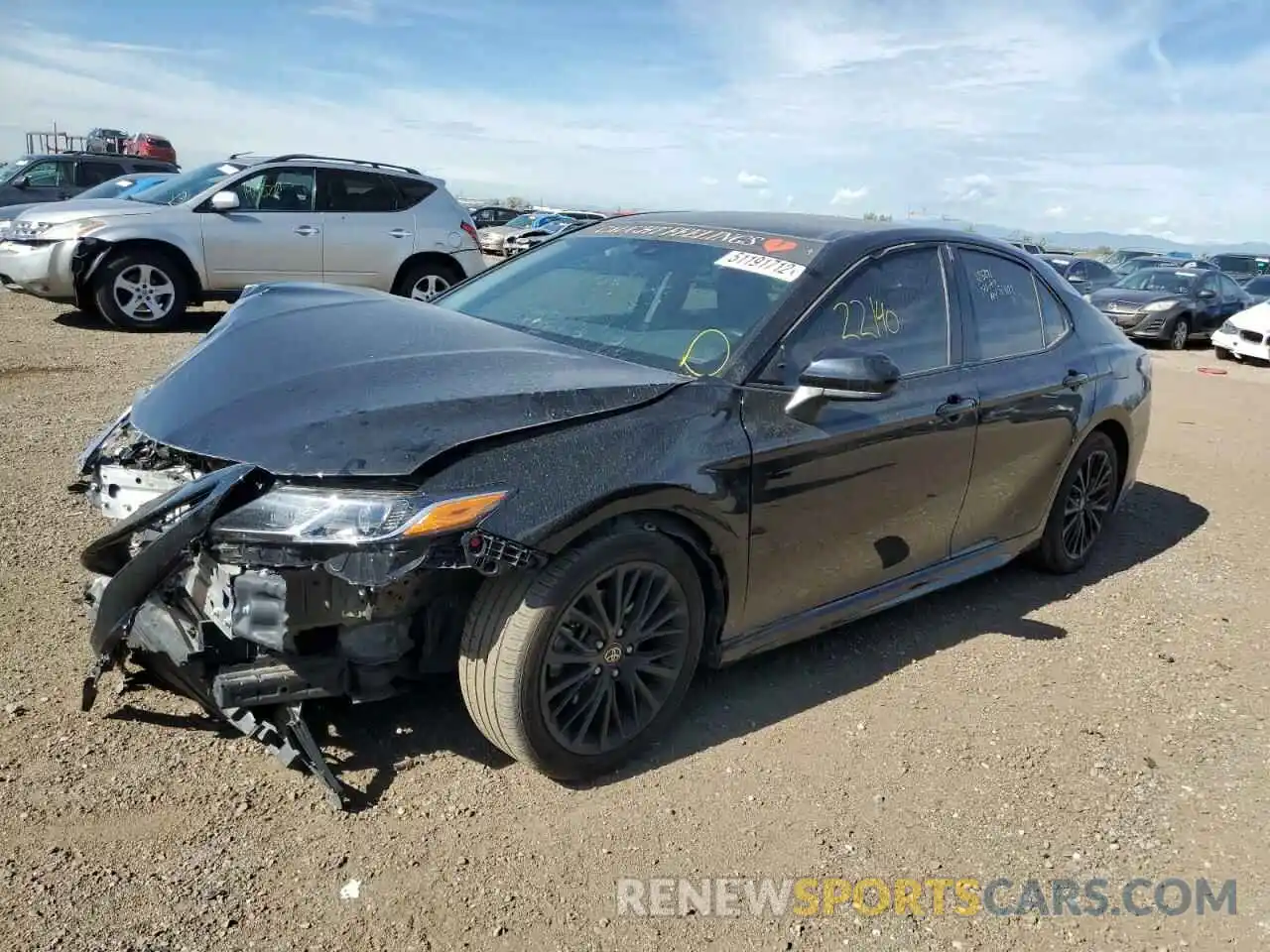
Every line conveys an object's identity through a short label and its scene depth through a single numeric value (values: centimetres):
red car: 2897
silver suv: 935
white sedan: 1481
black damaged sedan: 248
